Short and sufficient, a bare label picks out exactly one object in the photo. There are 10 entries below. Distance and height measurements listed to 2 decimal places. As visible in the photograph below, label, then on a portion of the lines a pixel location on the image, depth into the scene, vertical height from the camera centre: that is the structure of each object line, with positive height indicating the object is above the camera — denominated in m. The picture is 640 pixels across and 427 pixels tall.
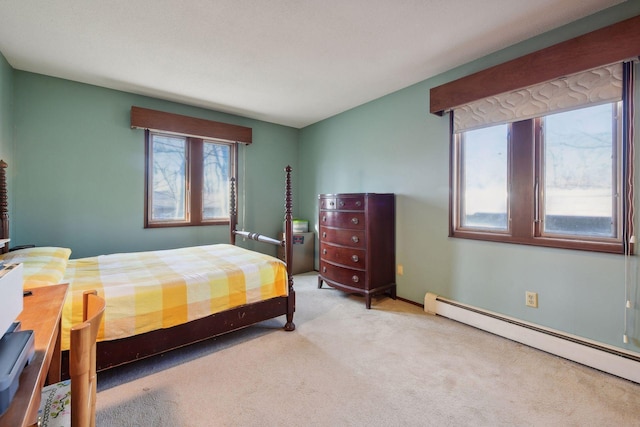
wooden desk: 0.56 -0.38
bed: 1.71 -0.55
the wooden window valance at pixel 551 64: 1.74 +1.07
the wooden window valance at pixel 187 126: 3.24 +1.10
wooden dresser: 3.02 -0.34
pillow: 1.58 -0.34
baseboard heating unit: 1.82 -0.96
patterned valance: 1.86 +0.86
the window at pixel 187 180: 3.53 +0.44
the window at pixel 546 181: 1.98 +0.26
